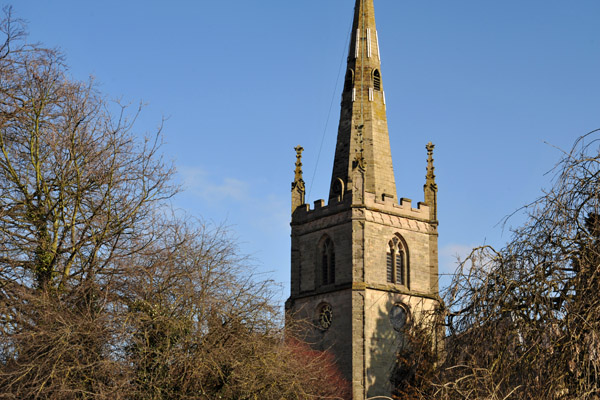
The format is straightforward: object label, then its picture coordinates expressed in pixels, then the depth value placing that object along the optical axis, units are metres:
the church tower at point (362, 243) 43.31
